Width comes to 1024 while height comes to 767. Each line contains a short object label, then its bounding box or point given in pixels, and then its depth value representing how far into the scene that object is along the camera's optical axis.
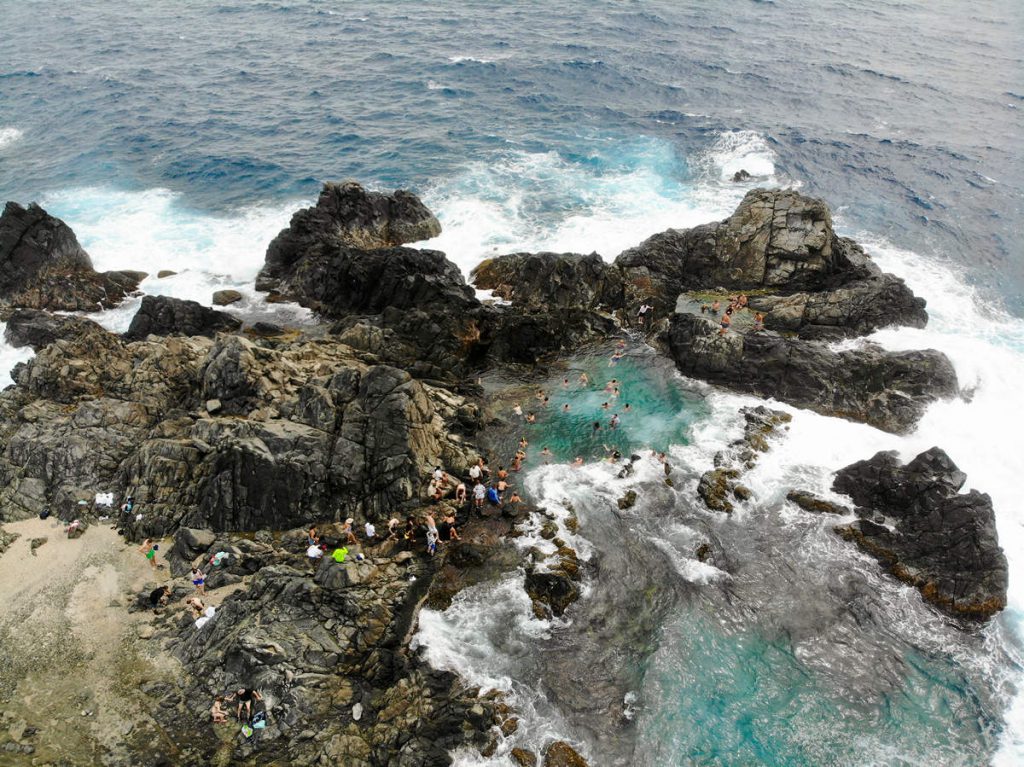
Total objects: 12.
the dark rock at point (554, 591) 28.30
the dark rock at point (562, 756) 22.81
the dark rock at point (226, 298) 50.00
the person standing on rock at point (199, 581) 28.80
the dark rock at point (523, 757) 22.78
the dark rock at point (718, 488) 33.16
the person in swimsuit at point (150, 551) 30.14
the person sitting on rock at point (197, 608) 27.55
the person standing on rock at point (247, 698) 23.80
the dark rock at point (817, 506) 32.81
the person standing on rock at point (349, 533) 30.70
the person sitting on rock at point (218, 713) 23.83
